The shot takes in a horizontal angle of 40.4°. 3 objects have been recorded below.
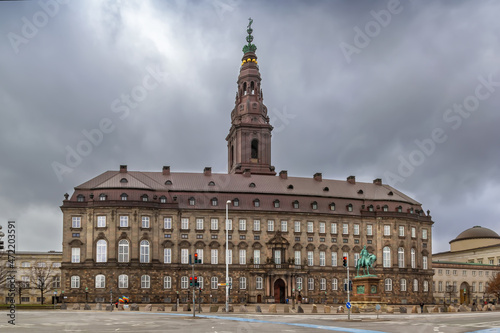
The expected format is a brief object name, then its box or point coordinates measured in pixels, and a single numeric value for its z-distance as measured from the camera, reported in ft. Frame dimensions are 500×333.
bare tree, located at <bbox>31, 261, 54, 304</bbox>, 485.97
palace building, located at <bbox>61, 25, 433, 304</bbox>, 371.56
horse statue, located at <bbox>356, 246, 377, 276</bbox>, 289.94
